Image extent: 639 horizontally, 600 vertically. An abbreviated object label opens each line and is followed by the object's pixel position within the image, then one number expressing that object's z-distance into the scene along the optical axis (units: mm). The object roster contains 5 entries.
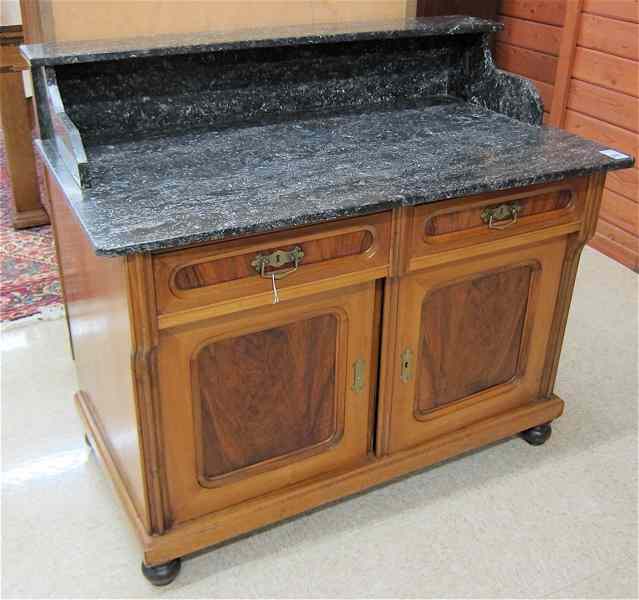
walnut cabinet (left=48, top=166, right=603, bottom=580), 1418
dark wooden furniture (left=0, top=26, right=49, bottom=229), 2926
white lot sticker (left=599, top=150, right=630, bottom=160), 1682
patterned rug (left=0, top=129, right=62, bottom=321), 2725
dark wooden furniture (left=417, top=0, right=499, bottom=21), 2586
